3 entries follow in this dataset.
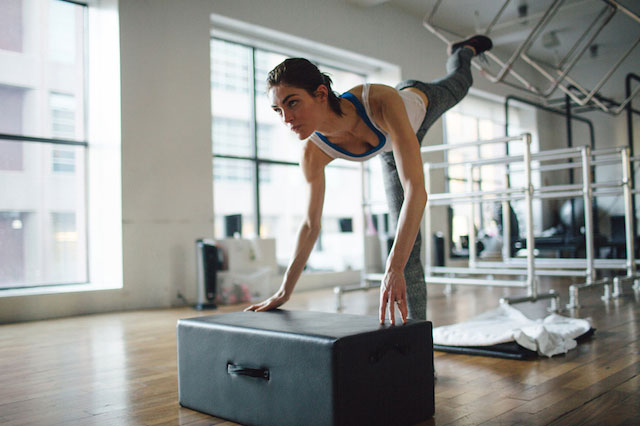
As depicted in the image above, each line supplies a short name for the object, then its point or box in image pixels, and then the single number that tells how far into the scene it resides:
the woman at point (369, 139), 1.35
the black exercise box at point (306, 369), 1.14
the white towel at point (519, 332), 2.02
